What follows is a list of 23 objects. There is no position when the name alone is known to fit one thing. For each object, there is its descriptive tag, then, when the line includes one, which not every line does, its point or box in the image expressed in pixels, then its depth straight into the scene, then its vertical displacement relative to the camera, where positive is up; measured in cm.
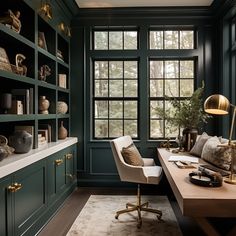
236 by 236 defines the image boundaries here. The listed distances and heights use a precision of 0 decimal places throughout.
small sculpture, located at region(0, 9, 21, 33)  247 +92
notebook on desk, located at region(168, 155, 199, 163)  305 -52
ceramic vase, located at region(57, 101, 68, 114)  397 +13
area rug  276 -124
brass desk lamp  216 +8
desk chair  303 -70
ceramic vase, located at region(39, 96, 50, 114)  334 +14
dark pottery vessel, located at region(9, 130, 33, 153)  257 -25
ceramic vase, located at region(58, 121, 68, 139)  396 -26
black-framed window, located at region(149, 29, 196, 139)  452 +70
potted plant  388 -2
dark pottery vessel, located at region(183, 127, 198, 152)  387 -33
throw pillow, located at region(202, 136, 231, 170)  265 -42
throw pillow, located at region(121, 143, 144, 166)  321 -51
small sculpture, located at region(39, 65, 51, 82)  333 +58
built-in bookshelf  253 +50
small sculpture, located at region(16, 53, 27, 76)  270 +54
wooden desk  175 -59
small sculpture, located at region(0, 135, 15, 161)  212 -29
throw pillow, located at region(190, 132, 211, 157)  349 -41
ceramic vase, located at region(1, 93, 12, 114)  241 +14
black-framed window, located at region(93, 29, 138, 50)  456 +135
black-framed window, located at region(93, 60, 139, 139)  458 +33
